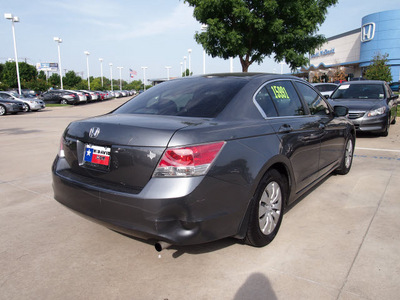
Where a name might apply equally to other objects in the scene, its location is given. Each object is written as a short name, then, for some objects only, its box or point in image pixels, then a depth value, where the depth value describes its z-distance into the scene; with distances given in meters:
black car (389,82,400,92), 31.35
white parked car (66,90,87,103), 32.88
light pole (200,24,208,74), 17.04
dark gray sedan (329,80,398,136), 8.41
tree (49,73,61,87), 77.72
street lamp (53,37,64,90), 43.53
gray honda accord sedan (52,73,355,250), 2.22
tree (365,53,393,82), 23.97
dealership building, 45.44
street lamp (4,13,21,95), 31.98
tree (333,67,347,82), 42.00
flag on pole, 70.44
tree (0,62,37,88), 68.56
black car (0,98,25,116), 19.73
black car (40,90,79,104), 32.31
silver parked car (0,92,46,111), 22.54
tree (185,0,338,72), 13.48
